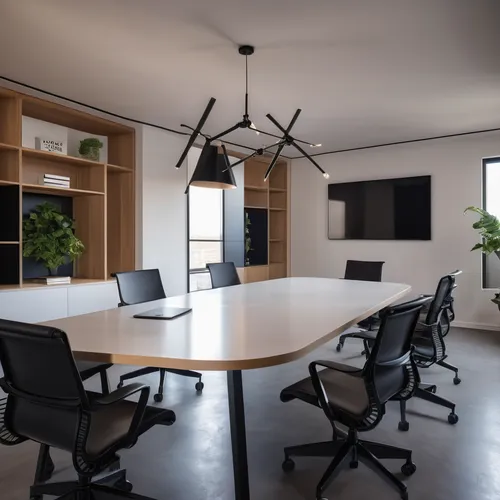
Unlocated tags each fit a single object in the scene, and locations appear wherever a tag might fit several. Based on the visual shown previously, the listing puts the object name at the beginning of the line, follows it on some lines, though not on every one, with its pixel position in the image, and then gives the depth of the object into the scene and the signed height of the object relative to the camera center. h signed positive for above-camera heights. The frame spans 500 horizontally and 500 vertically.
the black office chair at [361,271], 4.79 -0.35
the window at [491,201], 5.46 +0.52
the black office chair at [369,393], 1.79 -0.72
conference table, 1.51 -0.40
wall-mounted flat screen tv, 5.88 +0.46
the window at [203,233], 5.61 +0.11
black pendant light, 2.96 +0.55
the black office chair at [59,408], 1.39 -0.60
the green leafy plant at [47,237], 4.05 +0.04
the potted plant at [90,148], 4.52 +0.99
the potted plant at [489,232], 4.91 +0.10
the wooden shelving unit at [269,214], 6.72 +0.46
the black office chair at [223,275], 4.16 -0.34
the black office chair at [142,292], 3.19 -0.40
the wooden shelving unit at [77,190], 3.77 +0.51
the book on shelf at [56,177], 4.09 +0.63
